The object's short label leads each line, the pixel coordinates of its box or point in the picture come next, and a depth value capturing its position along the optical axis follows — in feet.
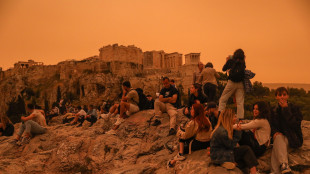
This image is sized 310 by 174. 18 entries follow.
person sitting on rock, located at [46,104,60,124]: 54.38
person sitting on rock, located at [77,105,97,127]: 38.96
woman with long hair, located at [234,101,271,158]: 16.14
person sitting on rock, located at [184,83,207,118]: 22.89
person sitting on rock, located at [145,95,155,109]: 30.32
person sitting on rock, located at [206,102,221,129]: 17.56
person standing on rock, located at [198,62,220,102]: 25.38
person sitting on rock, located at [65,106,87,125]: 41.47
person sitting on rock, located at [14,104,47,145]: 28.71
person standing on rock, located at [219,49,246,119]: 20.06
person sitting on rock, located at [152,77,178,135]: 24.64
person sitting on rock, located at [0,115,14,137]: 32.65
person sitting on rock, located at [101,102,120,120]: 30.83
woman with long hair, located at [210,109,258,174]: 14.32
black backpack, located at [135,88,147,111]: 29.34
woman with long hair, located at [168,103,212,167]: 16.60
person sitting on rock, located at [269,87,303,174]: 15.42
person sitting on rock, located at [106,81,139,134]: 27.91
